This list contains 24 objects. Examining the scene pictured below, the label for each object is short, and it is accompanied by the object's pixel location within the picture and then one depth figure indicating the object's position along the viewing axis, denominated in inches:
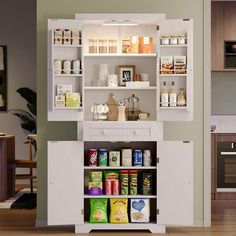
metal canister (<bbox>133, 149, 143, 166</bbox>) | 216.8
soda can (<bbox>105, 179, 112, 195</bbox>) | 216.2
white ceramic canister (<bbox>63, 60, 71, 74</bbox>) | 212.5
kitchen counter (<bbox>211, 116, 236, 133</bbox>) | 305.9
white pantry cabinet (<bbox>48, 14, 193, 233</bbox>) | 211.2
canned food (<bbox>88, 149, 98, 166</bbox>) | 216.1
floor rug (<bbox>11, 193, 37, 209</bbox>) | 272.4
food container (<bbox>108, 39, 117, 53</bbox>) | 223.5
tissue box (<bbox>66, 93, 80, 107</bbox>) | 211.9
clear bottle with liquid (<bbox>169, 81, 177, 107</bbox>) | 212.2
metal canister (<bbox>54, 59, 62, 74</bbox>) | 212.4
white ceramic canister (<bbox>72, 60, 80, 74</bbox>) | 212.4
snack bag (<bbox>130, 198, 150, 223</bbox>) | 215.8
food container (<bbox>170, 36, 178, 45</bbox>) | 212.5
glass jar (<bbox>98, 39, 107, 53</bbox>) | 222.8
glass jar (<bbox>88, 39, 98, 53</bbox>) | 223.0
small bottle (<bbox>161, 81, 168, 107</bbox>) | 212.1
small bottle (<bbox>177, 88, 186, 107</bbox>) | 212.5
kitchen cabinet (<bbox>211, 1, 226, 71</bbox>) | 292.5
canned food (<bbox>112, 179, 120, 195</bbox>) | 216.2
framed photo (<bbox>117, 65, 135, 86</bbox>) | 224.4
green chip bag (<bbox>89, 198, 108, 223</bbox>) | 215.0
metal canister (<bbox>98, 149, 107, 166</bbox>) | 216.1
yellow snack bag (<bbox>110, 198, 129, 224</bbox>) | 215.2
